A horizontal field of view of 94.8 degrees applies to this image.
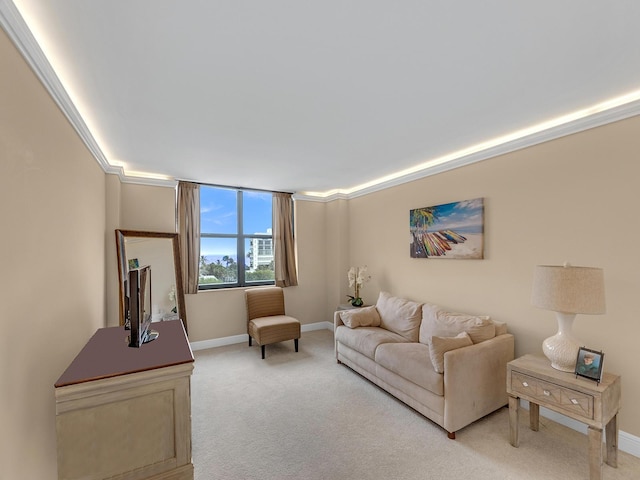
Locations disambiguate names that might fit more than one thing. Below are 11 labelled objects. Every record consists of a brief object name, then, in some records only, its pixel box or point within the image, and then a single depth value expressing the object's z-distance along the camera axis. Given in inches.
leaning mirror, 146.8
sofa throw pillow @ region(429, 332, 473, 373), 96.3
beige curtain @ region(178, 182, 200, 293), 172.7
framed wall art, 126.0
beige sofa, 95.3
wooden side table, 73.5
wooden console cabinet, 47.6
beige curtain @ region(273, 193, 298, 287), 203.3
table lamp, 78.8
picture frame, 76.9
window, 187.6
